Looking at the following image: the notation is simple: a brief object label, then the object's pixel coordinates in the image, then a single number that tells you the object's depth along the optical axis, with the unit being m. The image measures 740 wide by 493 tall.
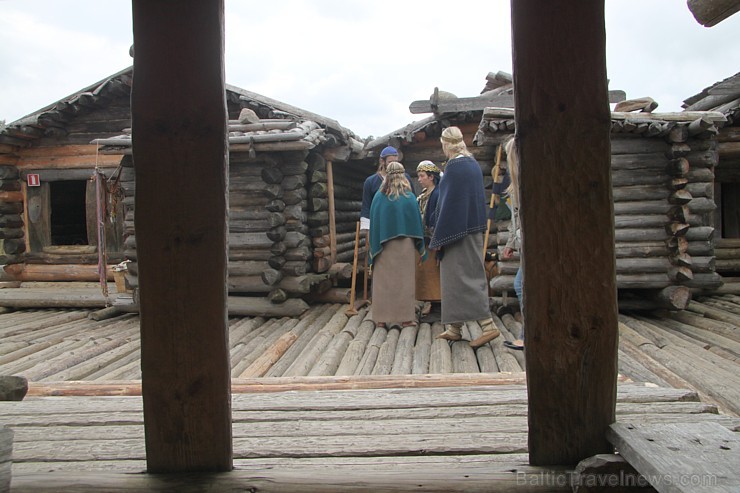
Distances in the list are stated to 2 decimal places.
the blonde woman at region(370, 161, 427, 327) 7.27
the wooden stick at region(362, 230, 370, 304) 9.07
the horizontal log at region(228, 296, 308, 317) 8.48
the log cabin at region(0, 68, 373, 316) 8.59
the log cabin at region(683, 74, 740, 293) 10.38
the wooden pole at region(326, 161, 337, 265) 10.28
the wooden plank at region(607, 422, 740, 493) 1.50
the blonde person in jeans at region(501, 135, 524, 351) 4.79
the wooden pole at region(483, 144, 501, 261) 8.09
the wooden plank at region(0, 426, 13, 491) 1.66
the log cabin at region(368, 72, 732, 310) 7.94
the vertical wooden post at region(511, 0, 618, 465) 1.80
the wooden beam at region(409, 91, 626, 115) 9.95
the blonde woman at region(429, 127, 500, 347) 5.88
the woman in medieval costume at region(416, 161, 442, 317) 7.10
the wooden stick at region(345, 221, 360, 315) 8.34
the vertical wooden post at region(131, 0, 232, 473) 1.86
